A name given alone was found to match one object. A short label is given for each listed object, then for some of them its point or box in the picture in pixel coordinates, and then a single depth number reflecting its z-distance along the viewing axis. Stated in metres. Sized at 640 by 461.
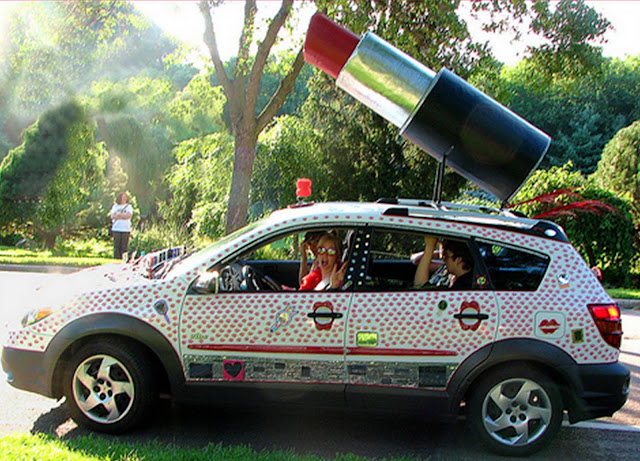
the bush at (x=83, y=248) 21.63
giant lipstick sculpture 5.04
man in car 4.35
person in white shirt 13.42
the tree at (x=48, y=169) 20.73
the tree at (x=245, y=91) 13.12
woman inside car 4.81
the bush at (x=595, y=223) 15.21
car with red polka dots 4.20
